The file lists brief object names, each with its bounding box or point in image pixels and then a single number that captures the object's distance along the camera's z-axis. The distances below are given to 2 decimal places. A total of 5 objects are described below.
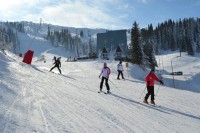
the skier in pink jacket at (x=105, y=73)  11.32
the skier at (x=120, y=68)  17.78
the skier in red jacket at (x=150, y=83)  9.31
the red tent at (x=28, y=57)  21.38
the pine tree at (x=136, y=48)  33.72
